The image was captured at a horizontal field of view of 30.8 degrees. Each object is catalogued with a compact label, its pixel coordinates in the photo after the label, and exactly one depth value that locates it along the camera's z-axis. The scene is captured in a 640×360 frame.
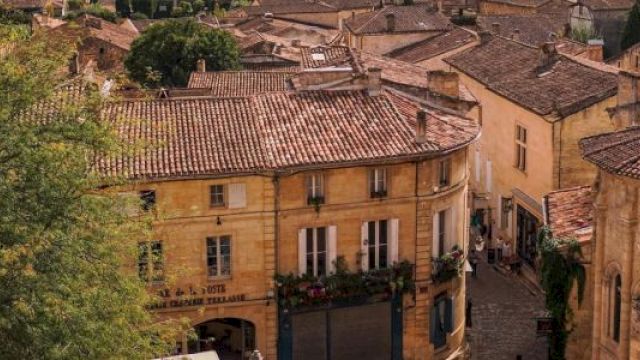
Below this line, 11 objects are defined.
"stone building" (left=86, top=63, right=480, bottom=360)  35.59
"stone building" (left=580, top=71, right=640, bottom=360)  29.33
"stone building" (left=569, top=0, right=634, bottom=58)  93.94
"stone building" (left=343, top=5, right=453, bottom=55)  74.38
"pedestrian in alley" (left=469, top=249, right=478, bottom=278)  48.10
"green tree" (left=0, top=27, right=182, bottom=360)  22.12
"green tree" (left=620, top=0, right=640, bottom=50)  85.50
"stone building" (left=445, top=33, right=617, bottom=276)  45.69
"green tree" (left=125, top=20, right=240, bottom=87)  71.44
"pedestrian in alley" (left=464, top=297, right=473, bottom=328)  42.31
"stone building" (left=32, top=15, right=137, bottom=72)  77.94
